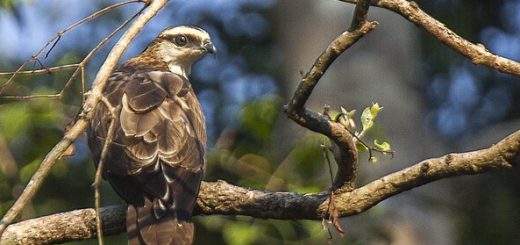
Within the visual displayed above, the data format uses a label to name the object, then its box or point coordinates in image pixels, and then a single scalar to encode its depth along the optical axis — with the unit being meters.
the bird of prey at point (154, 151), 11.48
